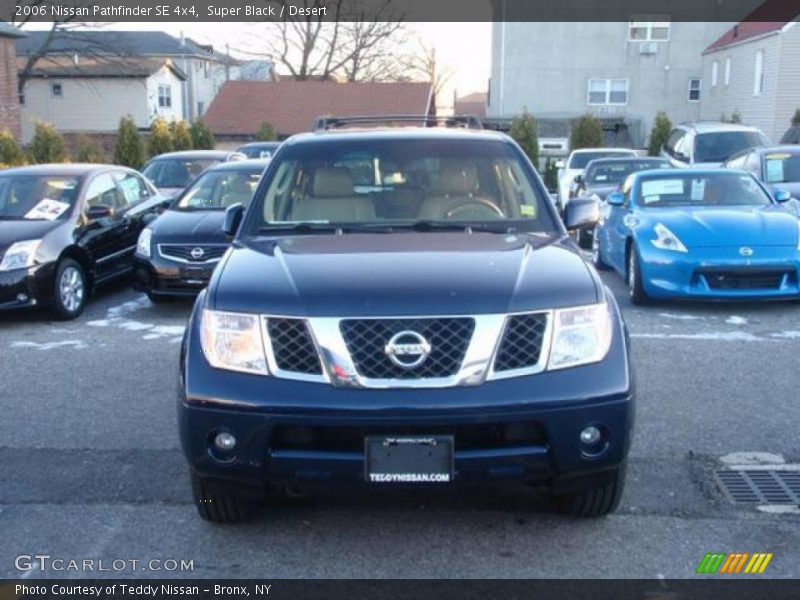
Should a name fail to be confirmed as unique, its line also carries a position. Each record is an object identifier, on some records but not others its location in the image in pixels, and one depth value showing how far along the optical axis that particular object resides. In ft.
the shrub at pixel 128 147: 90.12
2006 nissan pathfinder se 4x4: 11.78
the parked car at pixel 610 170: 55.52
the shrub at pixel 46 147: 83.61
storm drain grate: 14.79
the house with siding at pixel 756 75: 105.40
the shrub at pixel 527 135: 100.53
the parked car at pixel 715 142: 59.93
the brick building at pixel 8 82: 118.01
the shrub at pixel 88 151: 85.61
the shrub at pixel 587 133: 104.99
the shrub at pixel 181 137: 100.83
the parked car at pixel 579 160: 71.00
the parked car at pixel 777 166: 43.50
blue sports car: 28.37
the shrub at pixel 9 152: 78.59
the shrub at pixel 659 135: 102.83
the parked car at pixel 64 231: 28.71
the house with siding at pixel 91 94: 163.84
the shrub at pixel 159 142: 96.94
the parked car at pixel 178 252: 30.35
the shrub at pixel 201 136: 105.70
